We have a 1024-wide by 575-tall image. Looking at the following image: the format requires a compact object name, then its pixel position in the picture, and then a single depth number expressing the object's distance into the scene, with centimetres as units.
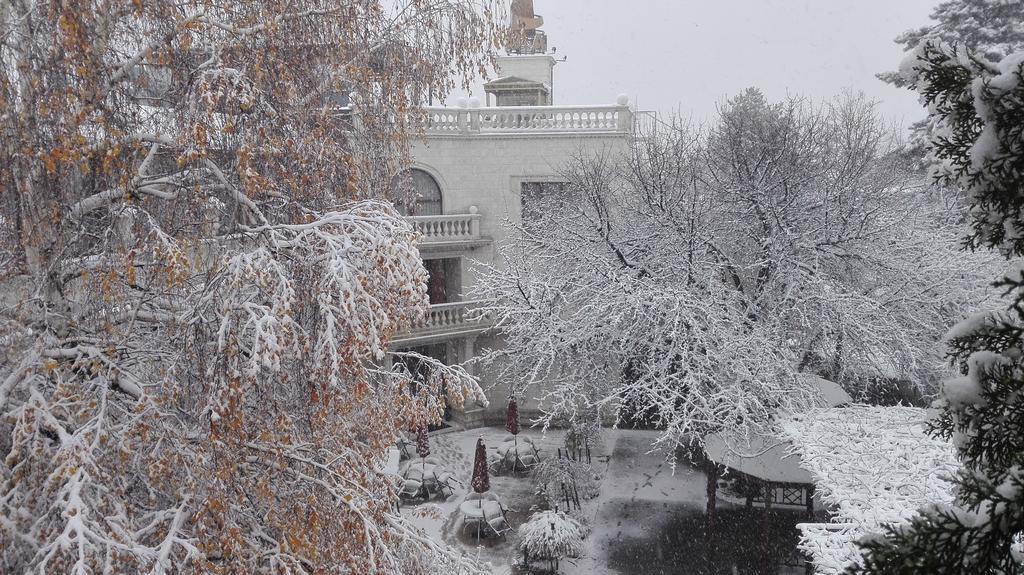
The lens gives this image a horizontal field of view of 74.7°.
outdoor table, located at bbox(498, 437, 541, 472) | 1827
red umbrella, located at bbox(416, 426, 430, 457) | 1558
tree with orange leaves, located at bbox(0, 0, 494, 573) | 430
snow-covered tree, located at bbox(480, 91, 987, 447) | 1466
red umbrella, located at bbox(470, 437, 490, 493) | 1423
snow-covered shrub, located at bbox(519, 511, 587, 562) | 1285
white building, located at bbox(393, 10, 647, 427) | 2059
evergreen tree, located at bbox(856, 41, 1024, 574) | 246
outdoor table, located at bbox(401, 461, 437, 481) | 1662
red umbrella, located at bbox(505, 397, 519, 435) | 1697
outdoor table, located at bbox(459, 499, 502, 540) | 1440
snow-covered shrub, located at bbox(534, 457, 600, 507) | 1584
